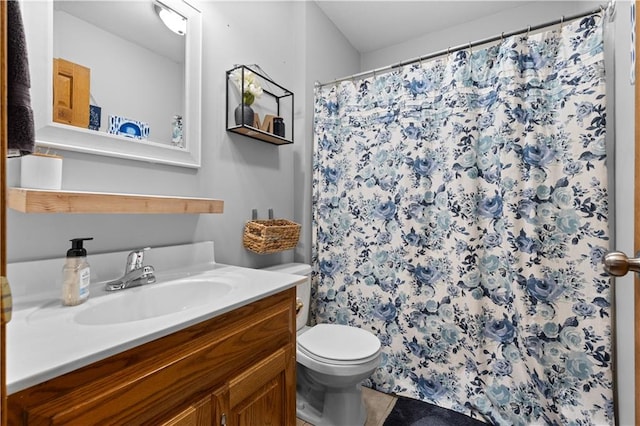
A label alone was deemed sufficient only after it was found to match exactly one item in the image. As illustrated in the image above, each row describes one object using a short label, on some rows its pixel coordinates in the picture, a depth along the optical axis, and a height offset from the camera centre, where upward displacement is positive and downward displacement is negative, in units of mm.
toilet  1354 -709
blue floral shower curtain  1345 -58
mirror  911 +509
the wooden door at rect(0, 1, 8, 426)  325 +51
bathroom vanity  522 -321
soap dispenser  829 -181
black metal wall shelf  1499 +603
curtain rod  1271 +901
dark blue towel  421 +187
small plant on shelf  1501 +652
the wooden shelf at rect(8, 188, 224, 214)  786 +29
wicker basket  1538 -123
